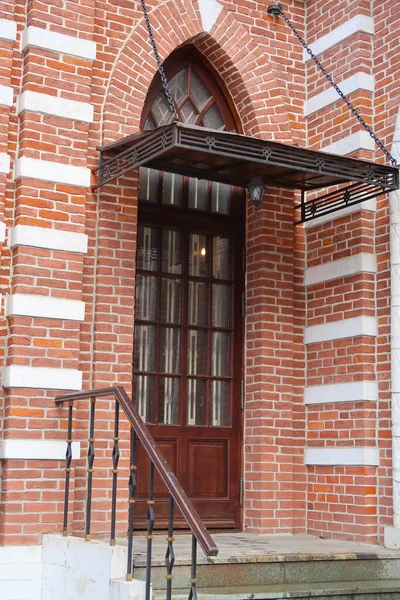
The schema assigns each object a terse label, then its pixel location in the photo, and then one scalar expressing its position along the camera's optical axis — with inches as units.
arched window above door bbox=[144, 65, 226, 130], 292.8
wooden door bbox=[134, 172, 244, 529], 280.2
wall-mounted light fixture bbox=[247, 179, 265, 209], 266.5
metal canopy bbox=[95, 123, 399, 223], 228.2
